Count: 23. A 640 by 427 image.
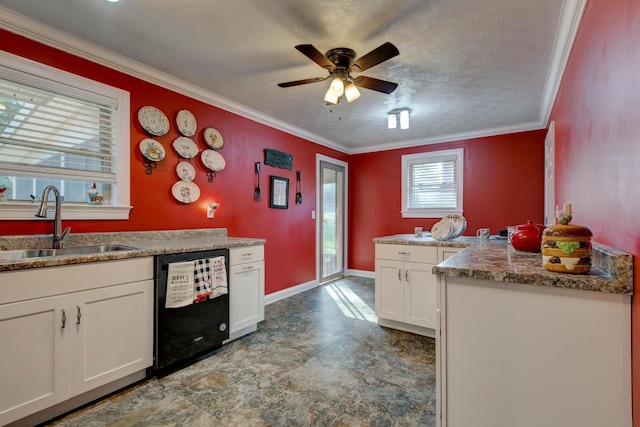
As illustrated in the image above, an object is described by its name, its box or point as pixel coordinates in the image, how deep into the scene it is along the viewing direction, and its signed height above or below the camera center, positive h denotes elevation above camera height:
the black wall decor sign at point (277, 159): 3.76 +0.73
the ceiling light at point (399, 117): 3.32 +1.11
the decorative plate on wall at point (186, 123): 2.77 +0.86
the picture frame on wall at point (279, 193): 3.84 +0.29
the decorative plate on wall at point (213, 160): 2.99 +0.56
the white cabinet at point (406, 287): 2.74 -0.69
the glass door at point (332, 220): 4.86 -0.09
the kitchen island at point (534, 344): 0.93 -0.45
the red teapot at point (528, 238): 1.69 -0.13
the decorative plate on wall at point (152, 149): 2.51 +0.55
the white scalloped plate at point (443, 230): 2.76 -0.14
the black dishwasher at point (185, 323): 2.03 -0.79
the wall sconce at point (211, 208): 3.06 +0.06
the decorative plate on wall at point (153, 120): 2.50 +0.80
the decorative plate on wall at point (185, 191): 2.76 +0.22
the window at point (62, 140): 1.92 +0.53
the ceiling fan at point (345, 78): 2.07 +1.01
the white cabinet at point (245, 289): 2.57 -0.67
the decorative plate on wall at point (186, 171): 2.79 +0.41
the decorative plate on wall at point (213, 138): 3.01 +0.79
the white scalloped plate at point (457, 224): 2.83 -0.09
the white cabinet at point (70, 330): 1.49 -0.65
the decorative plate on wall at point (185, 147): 2.75 +0.63
